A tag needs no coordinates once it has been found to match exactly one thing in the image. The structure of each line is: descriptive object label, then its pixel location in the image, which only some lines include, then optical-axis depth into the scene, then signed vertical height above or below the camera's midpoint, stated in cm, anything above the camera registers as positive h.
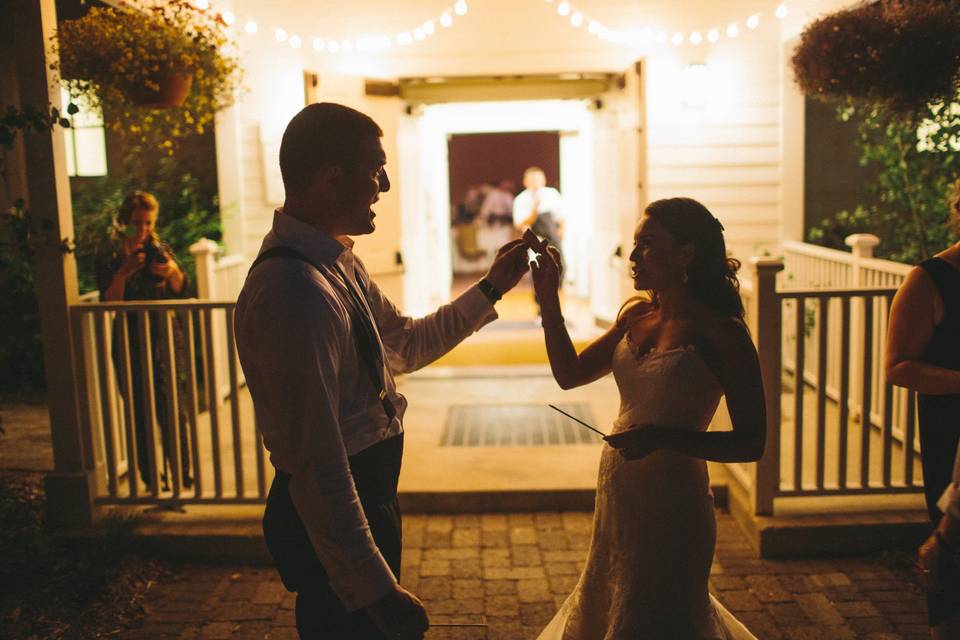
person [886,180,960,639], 265 -49
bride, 236 -62
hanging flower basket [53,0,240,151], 427 +68
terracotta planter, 470 +56
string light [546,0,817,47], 753 +125
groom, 173 -37
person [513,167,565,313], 1044 -18
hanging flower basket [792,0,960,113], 433 +61
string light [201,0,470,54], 755 +128
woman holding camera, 461 -39
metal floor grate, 553 -144
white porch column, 402 -29
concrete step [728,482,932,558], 409 -153
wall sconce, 753 +82
